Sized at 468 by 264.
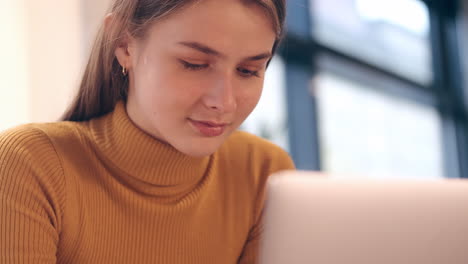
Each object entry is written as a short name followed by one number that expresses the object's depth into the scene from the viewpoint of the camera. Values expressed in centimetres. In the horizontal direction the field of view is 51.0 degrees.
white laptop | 45
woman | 77
